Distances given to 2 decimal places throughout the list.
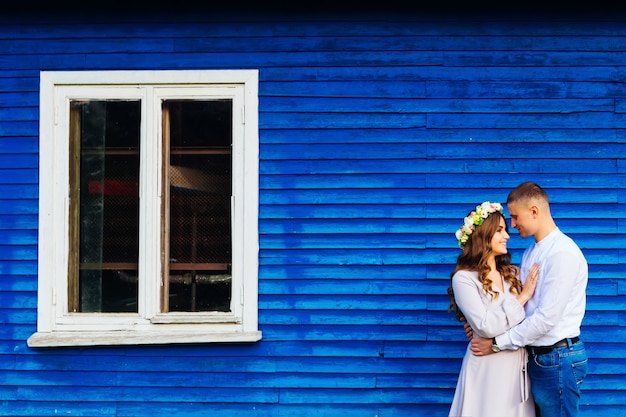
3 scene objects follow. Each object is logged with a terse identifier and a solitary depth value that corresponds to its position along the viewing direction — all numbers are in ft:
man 11.89
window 15.03
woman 12.02
